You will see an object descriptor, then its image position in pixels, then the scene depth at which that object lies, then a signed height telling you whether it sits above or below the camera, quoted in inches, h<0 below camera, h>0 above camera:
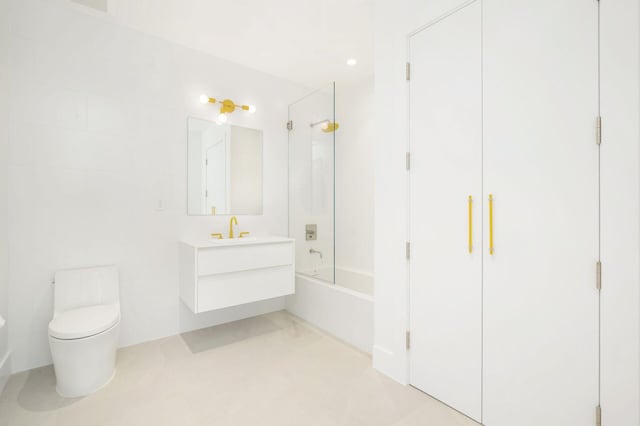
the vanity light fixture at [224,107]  109.2 +39.4
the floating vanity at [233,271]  88.7 -20.0
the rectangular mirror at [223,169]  107.0 +15.9
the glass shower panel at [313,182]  113.3 +11.6
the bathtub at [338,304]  90.7 -33.1
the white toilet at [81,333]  67.2 -28.7
